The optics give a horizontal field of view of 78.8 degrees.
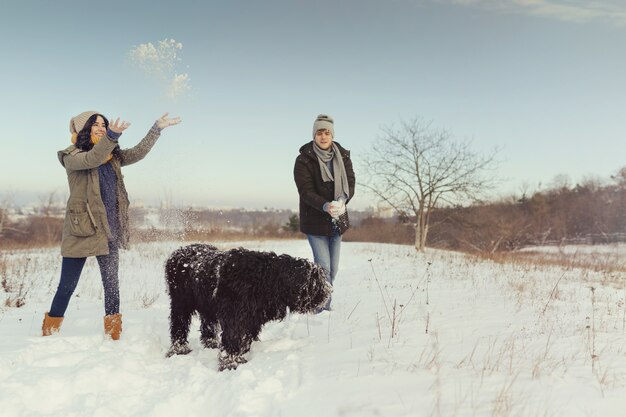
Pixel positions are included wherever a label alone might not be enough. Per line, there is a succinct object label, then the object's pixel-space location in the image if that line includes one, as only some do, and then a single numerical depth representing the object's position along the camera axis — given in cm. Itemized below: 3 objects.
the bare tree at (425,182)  1792
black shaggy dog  321
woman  355
